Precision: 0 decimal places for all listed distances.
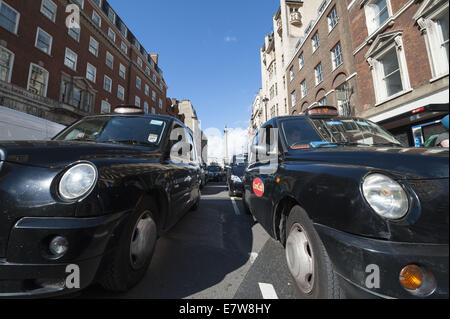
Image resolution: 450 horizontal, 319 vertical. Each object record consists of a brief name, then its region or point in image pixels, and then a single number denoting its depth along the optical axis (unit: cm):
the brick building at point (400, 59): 671
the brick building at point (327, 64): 1138
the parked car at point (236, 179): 722
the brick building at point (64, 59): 1187
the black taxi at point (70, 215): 118
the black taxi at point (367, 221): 92
